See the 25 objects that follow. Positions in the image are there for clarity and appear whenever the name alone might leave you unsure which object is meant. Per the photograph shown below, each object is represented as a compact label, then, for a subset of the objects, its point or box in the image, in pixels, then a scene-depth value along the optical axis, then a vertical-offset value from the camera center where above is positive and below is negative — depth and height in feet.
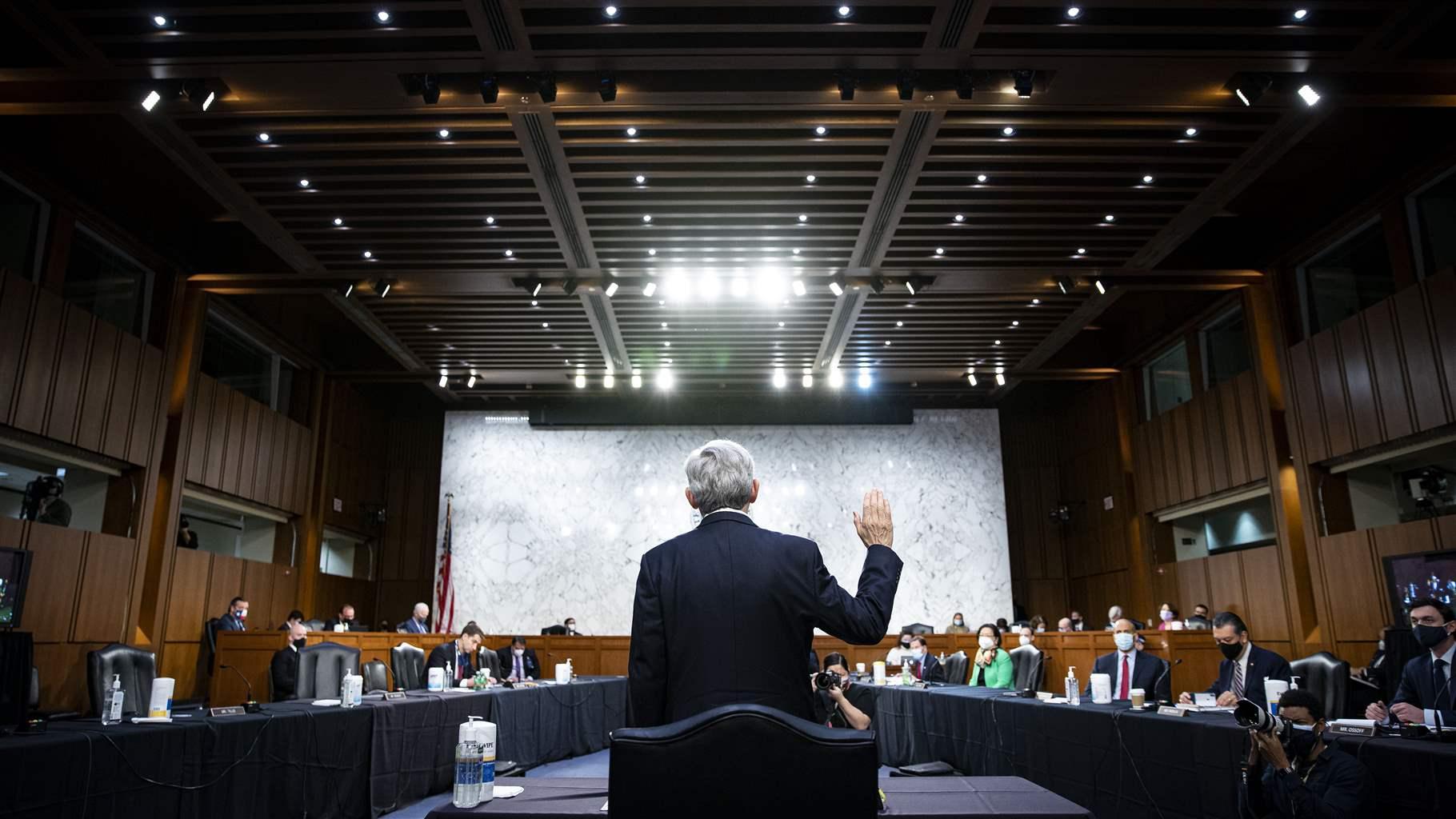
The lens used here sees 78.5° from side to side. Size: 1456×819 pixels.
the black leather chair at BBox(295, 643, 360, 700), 21.77 -1.37
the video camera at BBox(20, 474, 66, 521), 28.84 +3.79
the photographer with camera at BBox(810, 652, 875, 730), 13.26 -1.55
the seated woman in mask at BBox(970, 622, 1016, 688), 29.68 -1.85
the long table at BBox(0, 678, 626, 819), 11.49 -2.43
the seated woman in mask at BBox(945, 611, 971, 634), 46.30 -1.00
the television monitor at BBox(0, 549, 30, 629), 19.30 +0.79
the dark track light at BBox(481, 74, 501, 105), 22.54 +12.94
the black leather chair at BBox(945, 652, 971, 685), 31.14 -2.14
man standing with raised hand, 6.01 -0.05
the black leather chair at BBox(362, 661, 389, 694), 24.07 -1.74
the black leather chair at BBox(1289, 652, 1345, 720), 17.66 -1.45
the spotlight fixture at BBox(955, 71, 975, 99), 22.59 +12.98
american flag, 48.76 +0.58
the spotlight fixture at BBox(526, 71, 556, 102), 22.52 +13.00
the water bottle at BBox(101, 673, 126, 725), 13.88 -1.44
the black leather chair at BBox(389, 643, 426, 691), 26.40 -1.62
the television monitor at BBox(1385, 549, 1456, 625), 25.55 +0.75
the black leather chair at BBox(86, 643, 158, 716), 16.97 -1.16
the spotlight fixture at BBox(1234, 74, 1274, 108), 22.22 +12.68
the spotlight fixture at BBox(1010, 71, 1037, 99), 22.17 +12.82
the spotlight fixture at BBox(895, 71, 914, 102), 22.52 +12.96
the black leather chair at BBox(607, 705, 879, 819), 4.61 -0.82
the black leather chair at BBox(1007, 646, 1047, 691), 24.58 -1.69
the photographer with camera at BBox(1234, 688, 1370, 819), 10.81 -2.02
